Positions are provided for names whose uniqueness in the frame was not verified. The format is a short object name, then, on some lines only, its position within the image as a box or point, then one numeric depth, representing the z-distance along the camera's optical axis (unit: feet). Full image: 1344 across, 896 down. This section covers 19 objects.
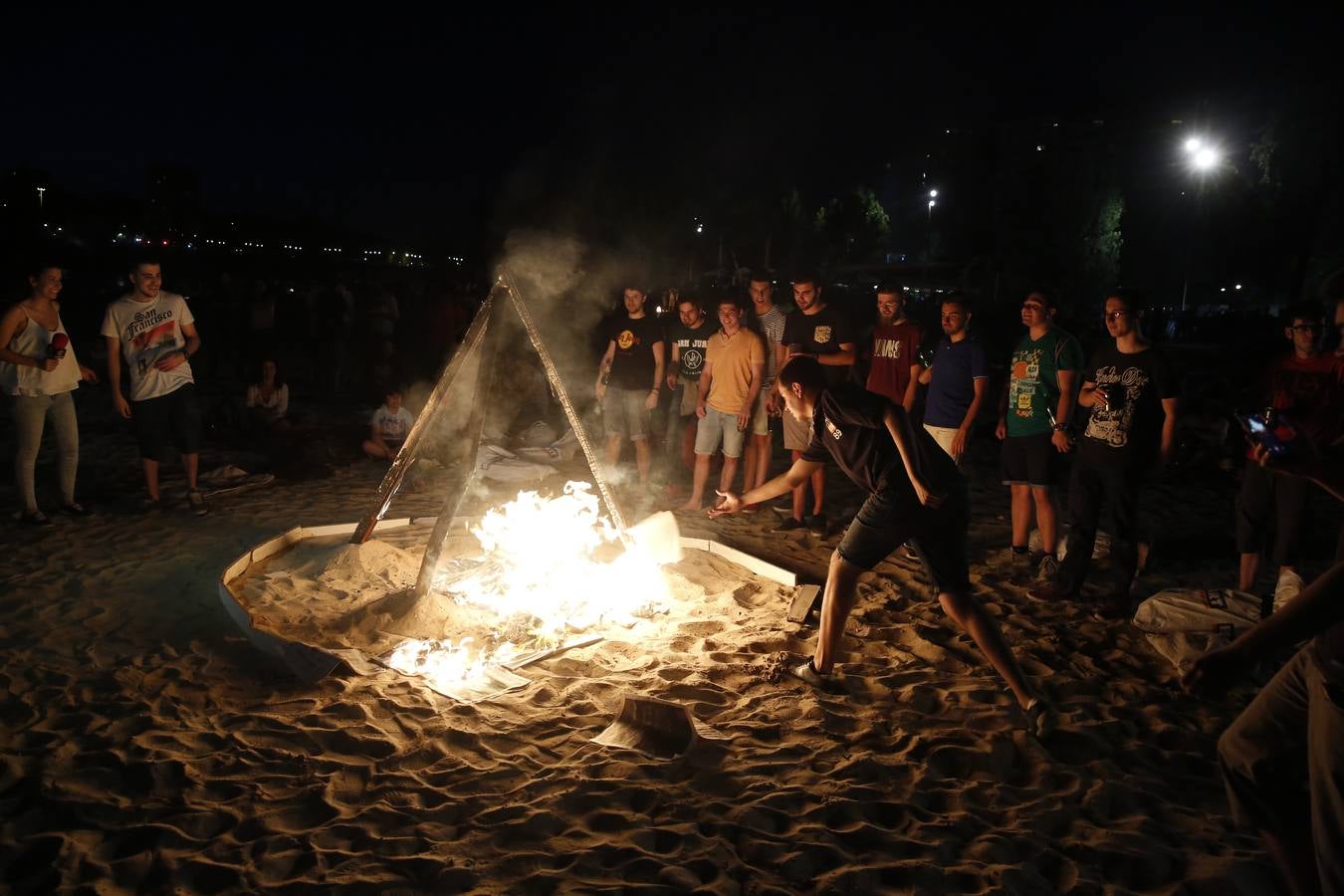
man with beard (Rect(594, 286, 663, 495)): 25.90
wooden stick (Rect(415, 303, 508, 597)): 17.02
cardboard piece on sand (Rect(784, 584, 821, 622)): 16.58
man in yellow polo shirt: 23.53
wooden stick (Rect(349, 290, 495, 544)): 17.30
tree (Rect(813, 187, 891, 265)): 181.37
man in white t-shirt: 21.70
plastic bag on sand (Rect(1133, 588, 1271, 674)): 14.38
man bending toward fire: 12.55
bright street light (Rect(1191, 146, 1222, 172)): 77.00
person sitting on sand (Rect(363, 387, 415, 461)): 30.96
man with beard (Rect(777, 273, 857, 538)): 22.40
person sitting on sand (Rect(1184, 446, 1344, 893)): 6.89
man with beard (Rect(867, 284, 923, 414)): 21.47
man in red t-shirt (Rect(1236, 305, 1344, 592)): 15.20
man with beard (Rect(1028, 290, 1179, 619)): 16.19
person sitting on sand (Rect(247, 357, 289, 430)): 32.89
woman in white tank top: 20.48
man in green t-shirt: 18.10
